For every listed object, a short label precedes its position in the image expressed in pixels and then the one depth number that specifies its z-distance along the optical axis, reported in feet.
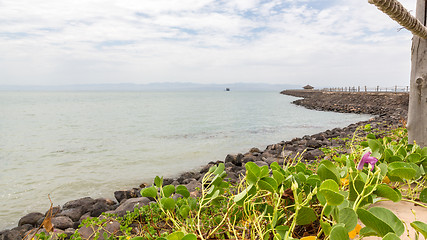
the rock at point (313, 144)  27.58
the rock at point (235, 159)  22.81
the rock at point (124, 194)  16.28
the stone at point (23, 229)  12.66
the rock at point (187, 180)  18.59
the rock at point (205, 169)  21.70
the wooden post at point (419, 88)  10.23
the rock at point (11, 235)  11.97
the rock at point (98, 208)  13.64
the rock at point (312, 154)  20.44
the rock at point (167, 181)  19.79
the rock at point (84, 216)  13.33
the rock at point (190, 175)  20.46
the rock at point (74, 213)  13.55
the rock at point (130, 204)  12.13
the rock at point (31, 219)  14.12
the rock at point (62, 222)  12.12
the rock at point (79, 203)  15.09
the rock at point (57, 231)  10.91
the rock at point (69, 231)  10.48
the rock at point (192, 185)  15.69
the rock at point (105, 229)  9.64
